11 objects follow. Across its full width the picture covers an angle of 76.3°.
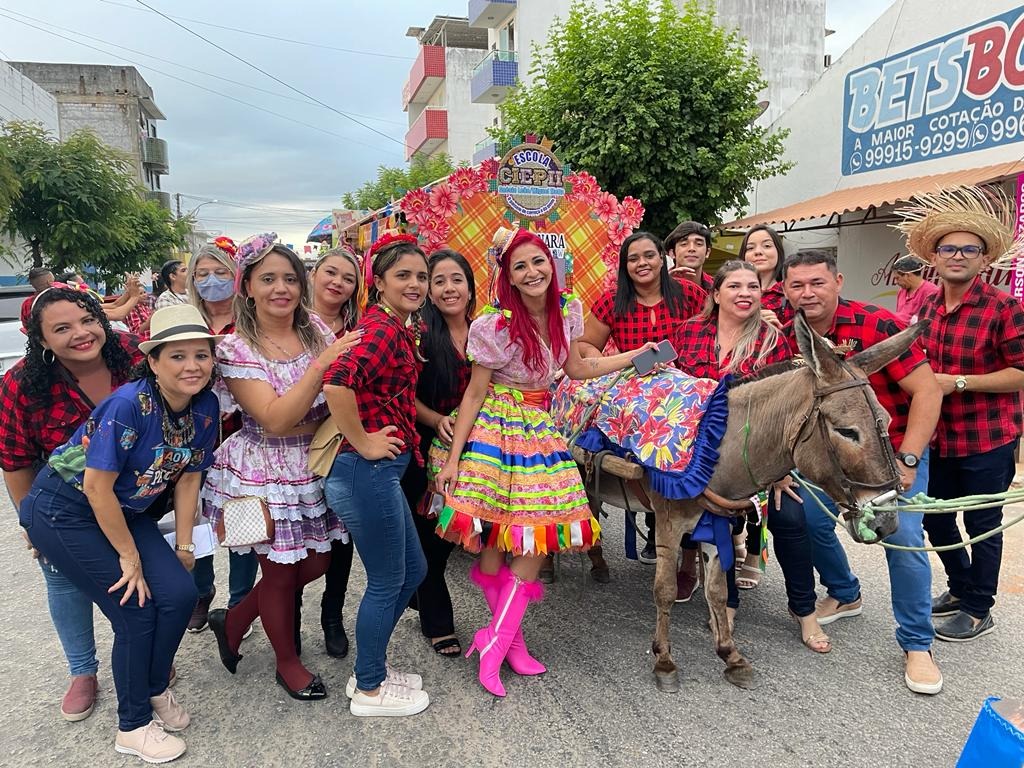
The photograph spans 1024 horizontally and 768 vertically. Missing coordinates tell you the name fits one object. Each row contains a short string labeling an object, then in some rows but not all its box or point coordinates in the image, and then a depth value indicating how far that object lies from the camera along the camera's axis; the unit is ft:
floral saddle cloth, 9.15
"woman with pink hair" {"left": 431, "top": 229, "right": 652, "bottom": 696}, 9.28
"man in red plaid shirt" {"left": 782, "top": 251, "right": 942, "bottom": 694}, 9.09
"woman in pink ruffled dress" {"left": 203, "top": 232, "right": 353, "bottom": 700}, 8.31
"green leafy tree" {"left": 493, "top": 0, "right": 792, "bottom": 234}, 31.37
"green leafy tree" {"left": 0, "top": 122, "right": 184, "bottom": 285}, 37.60
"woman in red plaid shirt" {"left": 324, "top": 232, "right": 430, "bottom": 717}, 8.16
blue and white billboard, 25.39
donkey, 7.75
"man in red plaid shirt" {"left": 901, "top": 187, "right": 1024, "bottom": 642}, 10.03
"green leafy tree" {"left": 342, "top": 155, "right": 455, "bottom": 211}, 90.74
